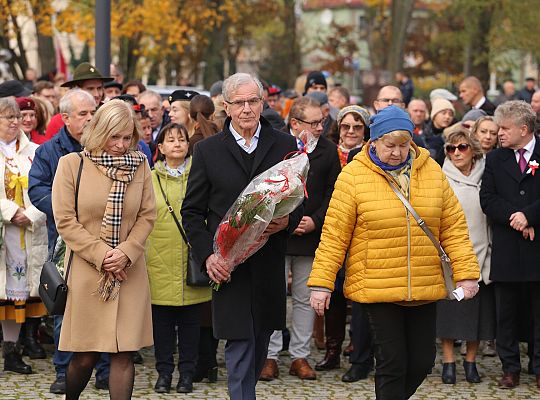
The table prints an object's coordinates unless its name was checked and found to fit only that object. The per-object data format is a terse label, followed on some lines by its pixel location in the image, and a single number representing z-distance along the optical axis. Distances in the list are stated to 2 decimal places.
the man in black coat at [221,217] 11.68
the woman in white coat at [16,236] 15.39
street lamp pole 18.81
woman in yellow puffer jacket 11.49
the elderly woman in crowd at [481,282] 15.70
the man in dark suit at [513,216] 15.17
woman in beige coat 12.01
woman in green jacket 14.78
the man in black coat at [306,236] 15.54
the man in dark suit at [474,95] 21.51
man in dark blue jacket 14.22
